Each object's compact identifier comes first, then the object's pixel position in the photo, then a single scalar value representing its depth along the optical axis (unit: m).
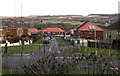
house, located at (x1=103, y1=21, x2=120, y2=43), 32.44
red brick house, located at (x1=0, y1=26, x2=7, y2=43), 35.95
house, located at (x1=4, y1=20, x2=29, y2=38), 37.98
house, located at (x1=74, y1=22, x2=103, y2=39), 37.42
